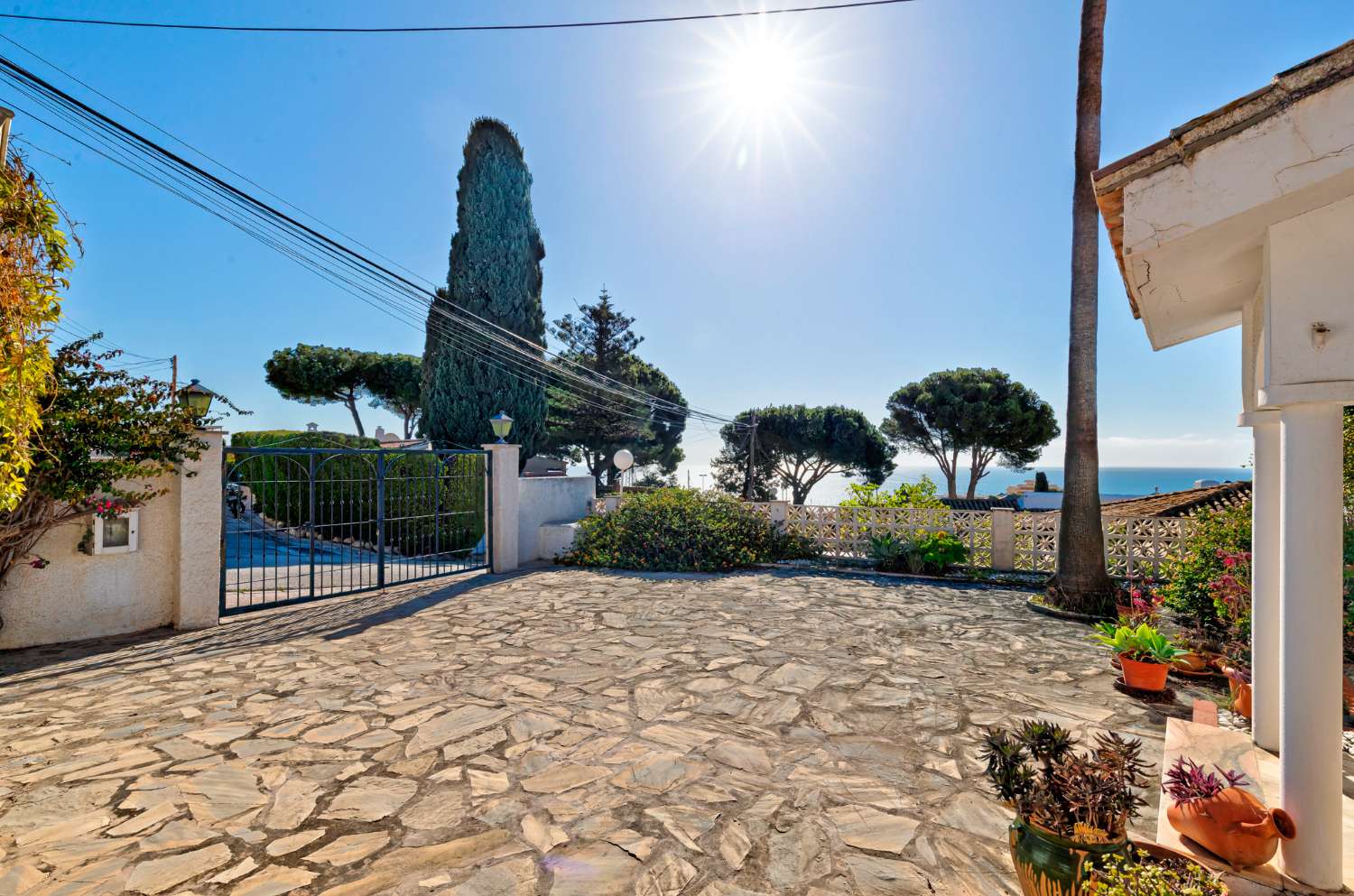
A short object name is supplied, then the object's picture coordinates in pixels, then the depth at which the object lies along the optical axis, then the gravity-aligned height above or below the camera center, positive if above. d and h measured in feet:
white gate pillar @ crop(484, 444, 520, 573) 31.32 -2.68
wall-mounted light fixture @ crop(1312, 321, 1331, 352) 6.22 +1.47
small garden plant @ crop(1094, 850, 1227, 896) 5.05 -3.90
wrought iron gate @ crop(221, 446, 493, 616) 24.40 -5.66
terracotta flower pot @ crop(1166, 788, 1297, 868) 6.49 -4.28
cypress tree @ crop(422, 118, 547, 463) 58.23 +17.43
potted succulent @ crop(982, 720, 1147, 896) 5.73 -3.69
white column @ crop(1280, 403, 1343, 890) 6.39 -2.07
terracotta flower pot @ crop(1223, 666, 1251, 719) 11.78 -4.92
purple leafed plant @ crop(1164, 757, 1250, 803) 6.79 -3.93
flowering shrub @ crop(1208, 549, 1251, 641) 14.56 -3.47
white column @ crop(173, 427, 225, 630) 19.49 -3.00
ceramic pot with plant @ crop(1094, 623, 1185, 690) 13.56 -4.76
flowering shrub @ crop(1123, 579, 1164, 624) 16.71 -4.48
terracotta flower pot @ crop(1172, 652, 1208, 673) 14.80 -5.29
